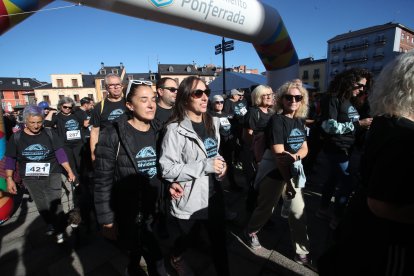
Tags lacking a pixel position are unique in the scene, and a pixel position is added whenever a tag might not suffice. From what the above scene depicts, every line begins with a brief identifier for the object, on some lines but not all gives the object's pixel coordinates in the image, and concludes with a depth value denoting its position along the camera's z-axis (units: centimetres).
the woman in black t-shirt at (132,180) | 175
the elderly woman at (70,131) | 462
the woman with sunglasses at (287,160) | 214
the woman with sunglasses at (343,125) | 286
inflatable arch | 262
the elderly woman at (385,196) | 85
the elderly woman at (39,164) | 272
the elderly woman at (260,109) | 350
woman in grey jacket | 176
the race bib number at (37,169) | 273
